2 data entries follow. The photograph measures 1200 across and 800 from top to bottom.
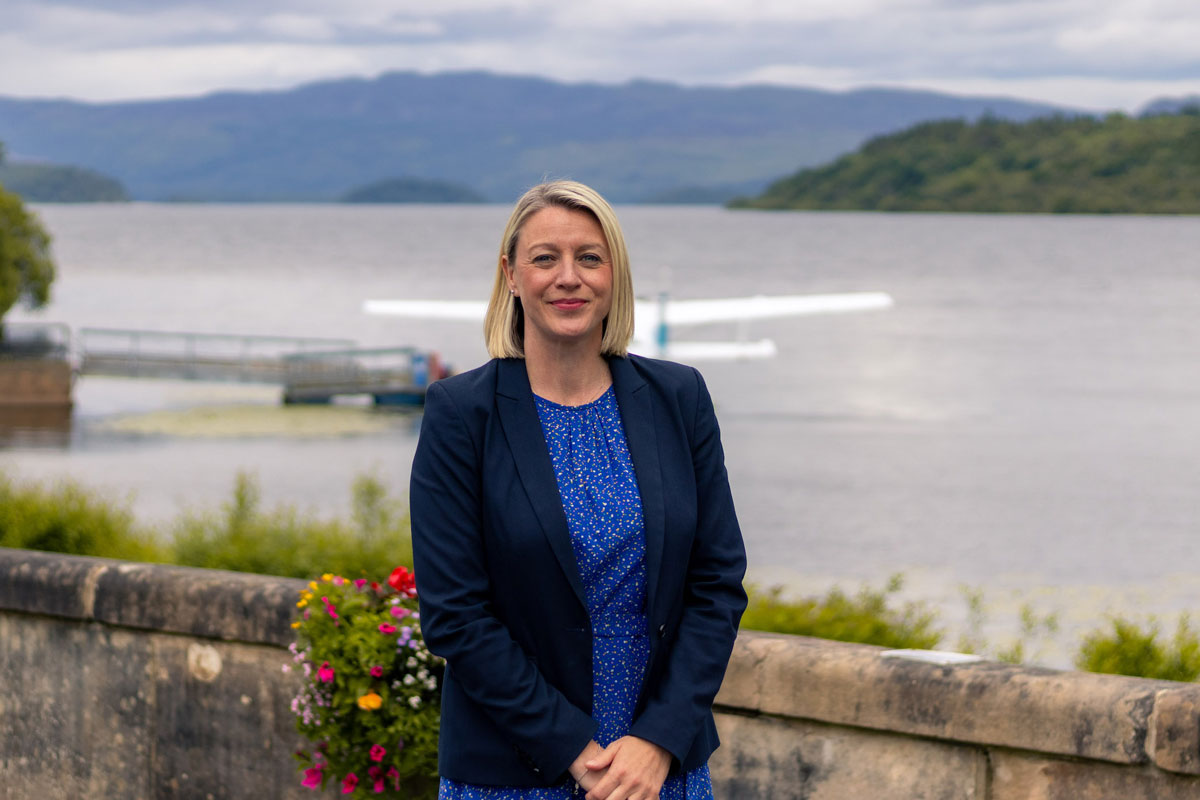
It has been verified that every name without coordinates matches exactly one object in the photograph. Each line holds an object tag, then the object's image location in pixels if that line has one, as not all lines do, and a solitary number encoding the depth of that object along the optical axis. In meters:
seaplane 49.22
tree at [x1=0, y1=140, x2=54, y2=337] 51.59
